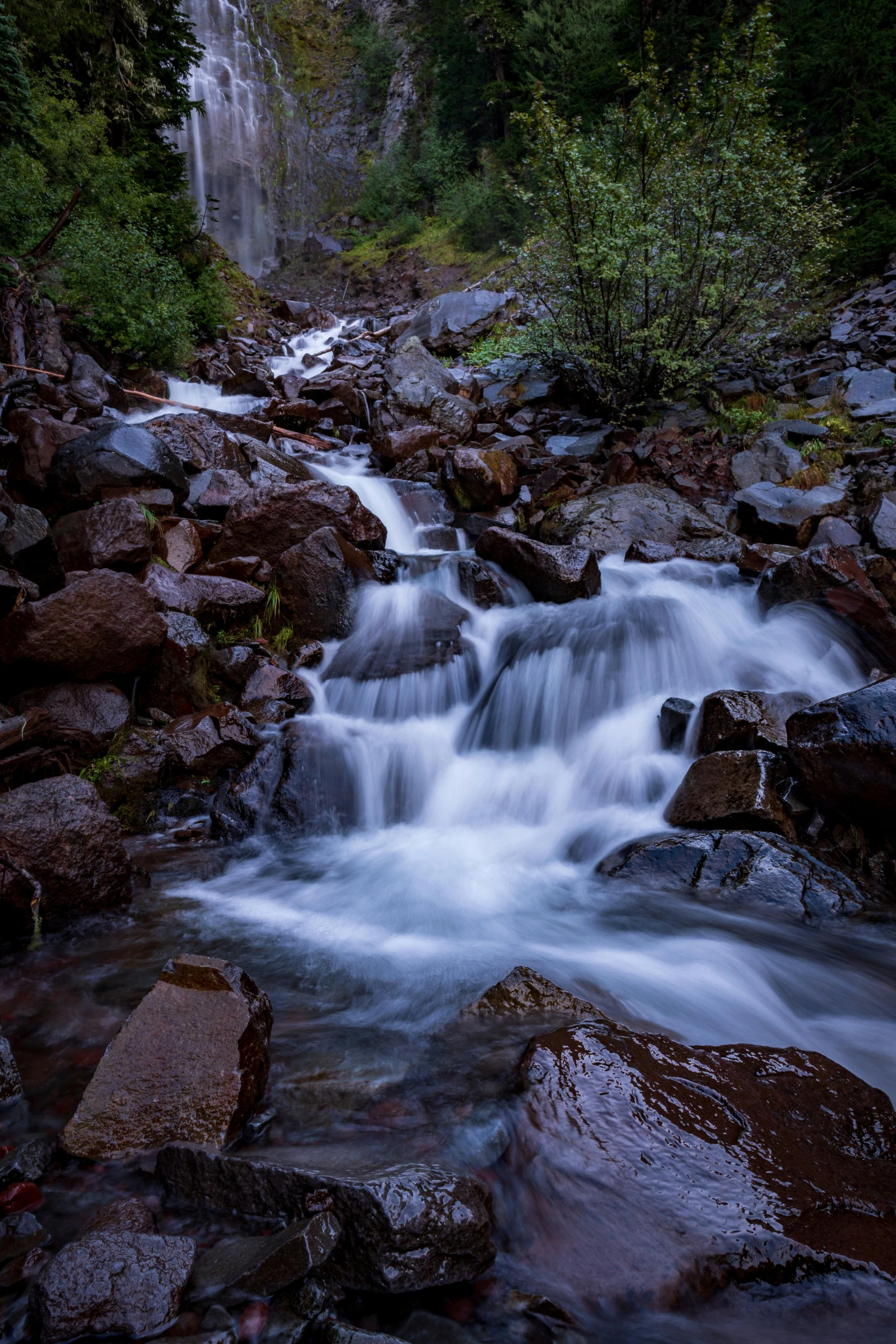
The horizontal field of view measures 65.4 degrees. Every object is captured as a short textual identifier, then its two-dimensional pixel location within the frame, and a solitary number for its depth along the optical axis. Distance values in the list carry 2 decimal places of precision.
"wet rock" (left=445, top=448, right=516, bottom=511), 9.96
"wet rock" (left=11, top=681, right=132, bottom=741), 5.10
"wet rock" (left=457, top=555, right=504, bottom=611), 8.10
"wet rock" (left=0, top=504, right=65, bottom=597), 5.30
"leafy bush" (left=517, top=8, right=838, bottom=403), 9.51
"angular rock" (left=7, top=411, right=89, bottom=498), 6.88
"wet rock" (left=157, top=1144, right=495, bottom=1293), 1.72
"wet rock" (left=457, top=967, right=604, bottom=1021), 2.91
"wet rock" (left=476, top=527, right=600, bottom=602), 7.78
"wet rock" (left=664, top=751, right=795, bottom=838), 4.47
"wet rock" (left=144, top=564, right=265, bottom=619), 6.38
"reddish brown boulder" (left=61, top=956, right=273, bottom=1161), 2.17
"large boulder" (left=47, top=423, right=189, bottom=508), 6.91
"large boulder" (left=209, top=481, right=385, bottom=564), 7.36
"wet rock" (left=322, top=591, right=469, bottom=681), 7.00
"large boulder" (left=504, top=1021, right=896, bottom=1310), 1.80
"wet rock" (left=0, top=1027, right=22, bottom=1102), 2.41
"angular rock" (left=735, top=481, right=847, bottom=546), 8.50
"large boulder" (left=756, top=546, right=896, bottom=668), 6.20
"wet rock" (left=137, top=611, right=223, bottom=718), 5.82
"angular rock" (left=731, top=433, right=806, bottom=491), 9.64
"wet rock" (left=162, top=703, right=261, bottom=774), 5.50
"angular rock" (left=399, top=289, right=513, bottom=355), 17.00
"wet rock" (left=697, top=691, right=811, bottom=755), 5.07
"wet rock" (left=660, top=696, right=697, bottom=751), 5.74
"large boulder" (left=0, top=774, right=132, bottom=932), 3.50
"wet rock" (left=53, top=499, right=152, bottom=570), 6.25
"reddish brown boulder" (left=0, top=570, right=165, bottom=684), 4.92
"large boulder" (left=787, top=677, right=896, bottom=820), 4.20
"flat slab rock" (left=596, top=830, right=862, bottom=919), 4.10
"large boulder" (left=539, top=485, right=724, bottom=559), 9.12
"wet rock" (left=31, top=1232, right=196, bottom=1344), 1.59
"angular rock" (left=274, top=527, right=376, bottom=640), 7.14
